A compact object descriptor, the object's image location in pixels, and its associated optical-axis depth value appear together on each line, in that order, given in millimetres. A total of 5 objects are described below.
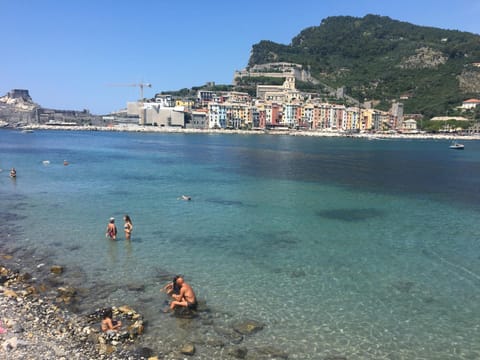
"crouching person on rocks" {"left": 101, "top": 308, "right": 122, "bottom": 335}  9739
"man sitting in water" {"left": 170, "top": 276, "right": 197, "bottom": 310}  11308
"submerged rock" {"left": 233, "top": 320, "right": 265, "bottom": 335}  10398
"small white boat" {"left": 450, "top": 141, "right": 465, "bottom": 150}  100562
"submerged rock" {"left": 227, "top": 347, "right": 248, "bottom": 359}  9250
